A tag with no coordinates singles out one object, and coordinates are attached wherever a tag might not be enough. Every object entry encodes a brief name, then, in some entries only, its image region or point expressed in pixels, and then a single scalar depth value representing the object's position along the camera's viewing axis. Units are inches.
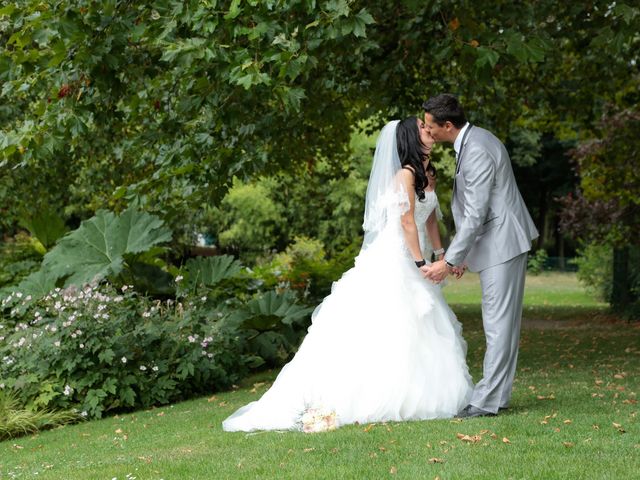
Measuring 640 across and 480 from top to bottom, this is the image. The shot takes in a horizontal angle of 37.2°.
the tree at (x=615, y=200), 729.6
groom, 257.3
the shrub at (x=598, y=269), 1004.6
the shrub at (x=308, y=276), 597.0
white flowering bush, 378.3
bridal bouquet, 262.2
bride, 268.1
